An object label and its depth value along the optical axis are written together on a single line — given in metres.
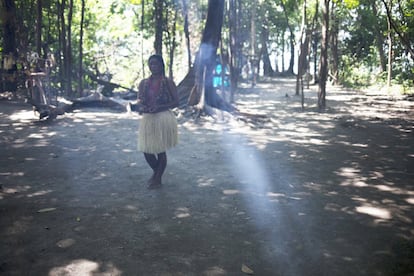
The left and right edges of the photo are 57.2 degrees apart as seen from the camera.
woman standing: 4.96
